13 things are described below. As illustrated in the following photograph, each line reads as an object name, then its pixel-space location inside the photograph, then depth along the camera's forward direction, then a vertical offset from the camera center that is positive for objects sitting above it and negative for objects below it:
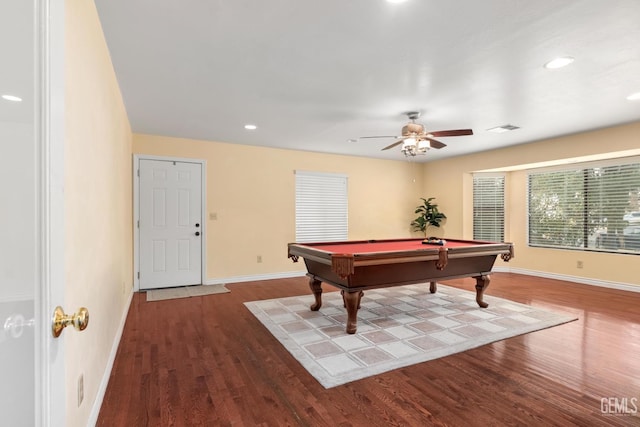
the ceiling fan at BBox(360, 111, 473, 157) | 3.68 +0.86
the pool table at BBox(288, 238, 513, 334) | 3.10 -0.56
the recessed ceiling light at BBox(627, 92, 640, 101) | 3.39 +1.27
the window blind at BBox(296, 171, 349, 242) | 6.41 +0.12
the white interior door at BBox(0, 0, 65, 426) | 0.64 +0.00
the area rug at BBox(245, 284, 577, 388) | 2.65 -1.22
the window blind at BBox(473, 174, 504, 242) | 6.86 +0.13
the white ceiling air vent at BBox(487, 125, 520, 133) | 4.68 +1.27
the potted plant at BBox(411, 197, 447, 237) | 7.43 -0.09
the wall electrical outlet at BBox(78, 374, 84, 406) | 1.56 -0.88
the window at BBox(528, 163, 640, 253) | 5.07 +0.09
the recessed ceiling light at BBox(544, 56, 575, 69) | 2.64 +1.28
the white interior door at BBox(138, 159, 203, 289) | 5.05 -0.17
